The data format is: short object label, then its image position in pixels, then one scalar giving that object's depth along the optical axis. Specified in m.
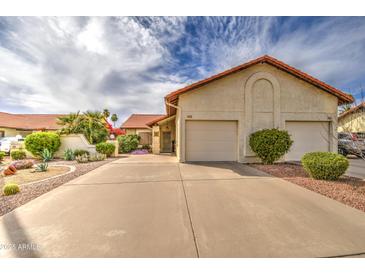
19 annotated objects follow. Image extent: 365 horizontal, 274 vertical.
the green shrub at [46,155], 10.05
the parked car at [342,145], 11.70
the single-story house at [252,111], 9.50
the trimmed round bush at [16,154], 10.86
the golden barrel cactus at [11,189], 4.56
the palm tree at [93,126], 12.84
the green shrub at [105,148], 12.21
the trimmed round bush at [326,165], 5.50
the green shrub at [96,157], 10.73
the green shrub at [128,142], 16.47
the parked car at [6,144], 14.17
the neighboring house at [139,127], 20.78
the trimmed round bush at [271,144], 8.38
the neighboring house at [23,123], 21.58
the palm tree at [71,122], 12.28
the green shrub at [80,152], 11.20
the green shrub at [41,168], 7.48
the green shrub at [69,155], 10.96
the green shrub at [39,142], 10.52
